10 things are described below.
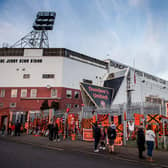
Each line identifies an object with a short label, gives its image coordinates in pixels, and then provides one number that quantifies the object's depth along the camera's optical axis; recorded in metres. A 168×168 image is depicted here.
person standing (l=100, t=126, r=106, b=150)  12.68
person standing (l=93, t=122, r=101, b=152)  11.73
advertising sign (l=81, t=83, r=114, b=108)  38.56
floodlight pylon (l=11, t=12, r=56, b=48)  52.31
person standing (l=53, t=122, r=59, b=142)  16.84
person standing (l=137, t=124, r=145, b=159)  9.53
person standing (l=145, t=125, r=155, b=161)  9.00
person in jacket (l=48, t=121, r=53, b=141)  17.34
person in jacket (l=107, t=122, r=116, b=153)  11.10
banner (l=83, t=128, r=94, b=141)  16.84
